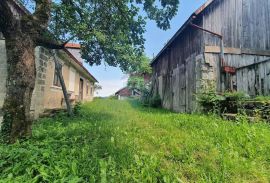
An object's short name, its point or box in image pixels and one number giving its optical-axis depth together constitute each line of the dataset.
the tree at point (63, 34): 3.55
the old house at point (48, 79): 6.15
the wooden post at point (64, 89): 7.25
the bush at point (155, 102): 13.64
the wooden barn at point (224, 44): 7.75
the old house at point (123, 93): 46.98
